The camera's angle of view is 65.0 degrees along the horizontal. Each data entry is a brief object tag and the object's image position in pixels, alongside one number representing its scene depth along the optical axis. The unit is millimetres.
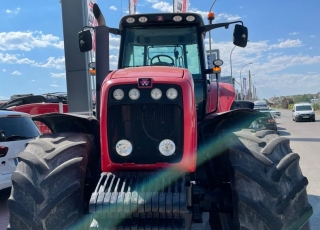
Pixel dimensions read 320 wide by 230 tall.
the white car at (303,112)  23209
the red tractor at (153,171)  1997
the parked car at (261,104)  26568
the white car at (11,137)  4466
